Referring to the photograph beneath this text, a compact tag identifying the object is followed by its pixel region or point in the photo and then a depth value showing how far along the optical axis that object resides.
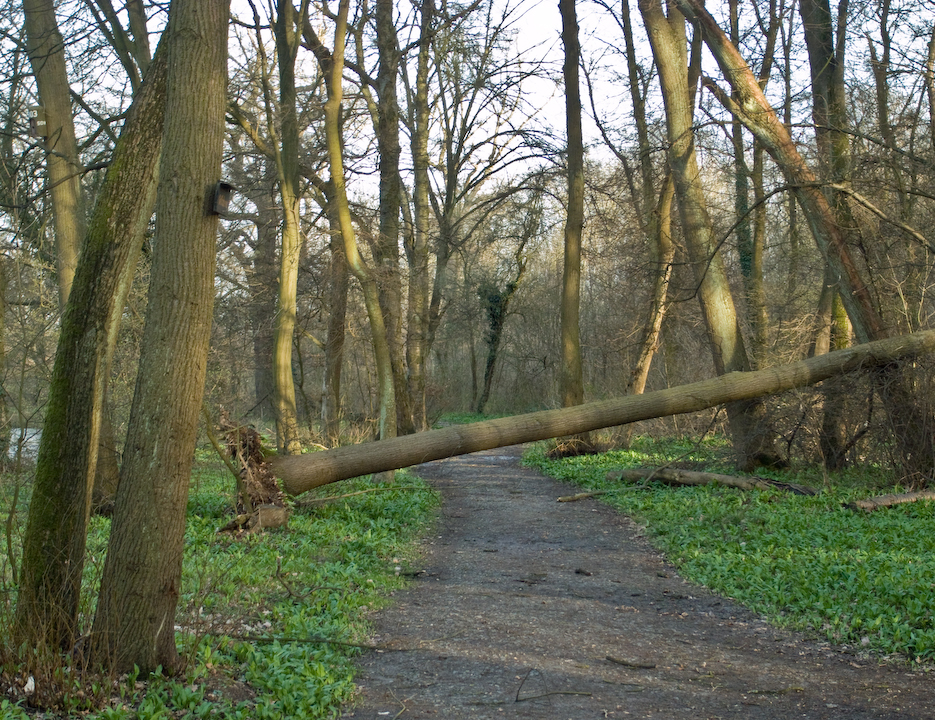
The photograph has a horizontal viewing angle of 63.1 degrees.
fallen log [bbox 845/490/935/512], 8.91
